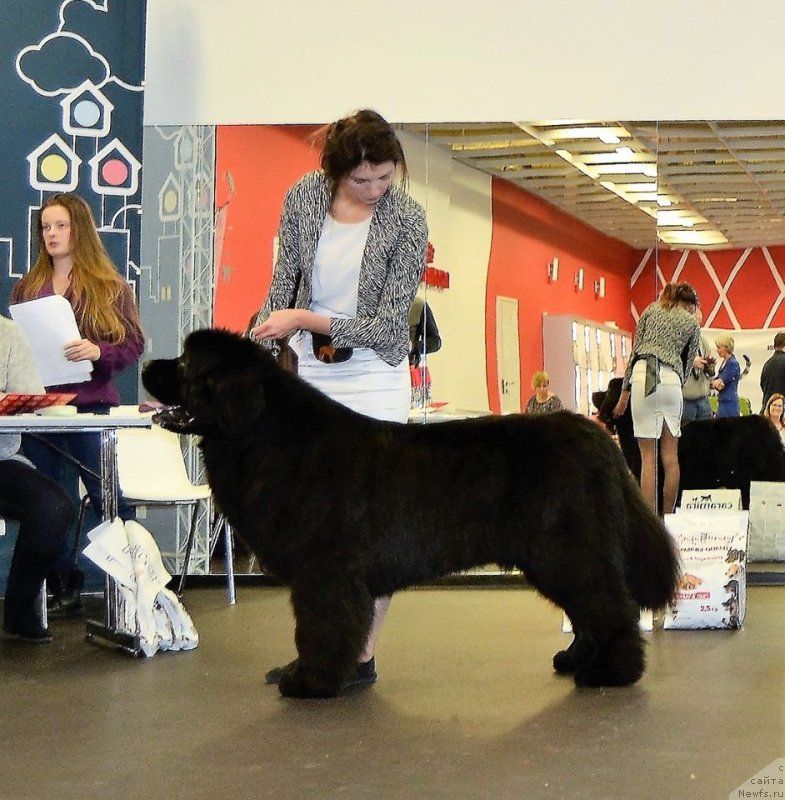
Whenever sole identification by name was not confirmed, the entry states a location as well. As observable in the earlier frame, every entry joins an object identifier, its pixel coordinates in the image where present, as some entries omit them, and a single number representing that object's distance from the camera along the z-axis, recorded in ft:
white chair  16.87
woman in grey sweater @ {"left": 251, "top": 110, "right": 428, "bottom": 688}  10.75
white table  12.39
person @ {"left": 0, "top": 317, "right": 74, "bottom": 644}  13.66
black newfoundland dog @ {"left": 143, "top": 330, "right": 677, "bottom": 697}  10.28
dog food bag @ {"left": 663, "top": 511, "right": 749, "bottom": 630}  14.30
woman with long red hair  15.37
